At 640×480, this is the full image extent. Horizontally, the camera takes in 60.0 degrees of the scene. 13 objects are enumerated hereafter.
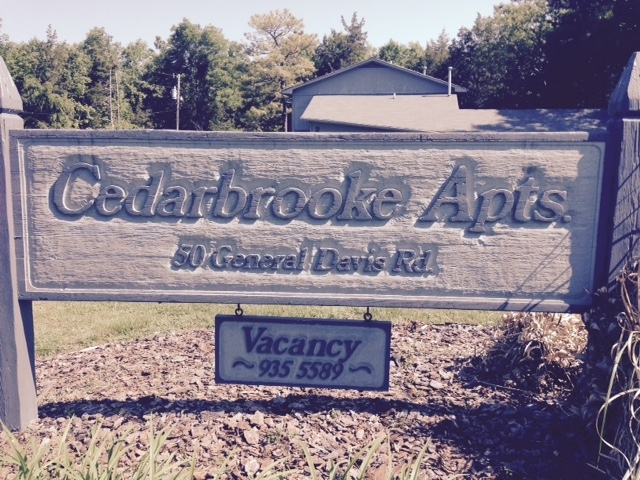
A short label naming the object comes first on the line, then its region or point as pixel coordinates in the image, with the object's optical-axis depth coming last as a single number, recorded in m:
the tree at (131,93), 54.41
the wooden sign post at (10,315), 3.74
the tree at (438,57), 58.17
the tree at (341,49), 61.47
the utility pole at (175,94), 47.21
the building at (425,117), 25.45
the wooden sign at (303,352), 3.83
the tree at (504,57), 38.75
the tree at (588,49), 27.58
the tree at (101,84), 51.16
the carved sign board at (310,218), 3.62
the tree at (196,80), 58.88
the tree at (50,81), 44.09
